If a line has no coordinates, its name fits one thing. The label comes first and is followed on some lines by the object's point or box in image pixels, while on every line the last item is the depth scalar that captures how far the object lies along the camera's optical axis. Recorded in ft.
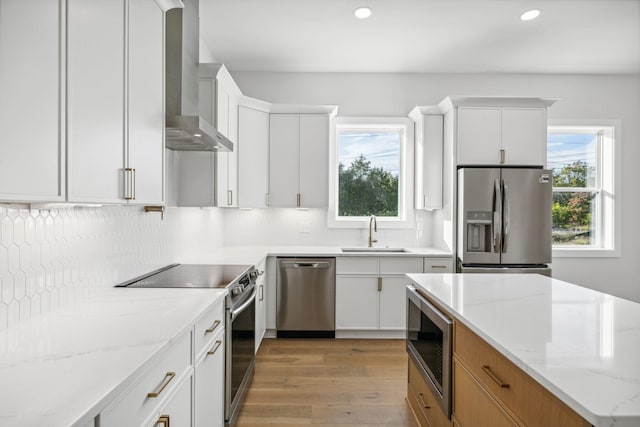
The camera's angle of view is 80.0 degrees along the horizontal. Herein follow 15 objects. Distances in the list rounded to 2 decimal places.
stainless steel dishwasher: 12.25
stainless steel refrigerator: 11.61
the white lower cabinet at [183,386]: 3.42
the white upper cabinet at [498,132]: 12.19
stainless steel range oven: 6.86
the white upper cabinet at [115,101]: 4.12
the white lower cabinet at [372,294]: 12.34
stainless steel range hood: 6.90
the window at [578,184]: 14.52
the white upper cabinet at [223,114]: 9.95
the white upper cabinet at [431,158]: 13.25
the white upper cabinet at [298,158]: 13.12
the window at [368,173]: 14.60
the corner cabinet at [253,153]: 12.41
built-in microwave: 5.67
